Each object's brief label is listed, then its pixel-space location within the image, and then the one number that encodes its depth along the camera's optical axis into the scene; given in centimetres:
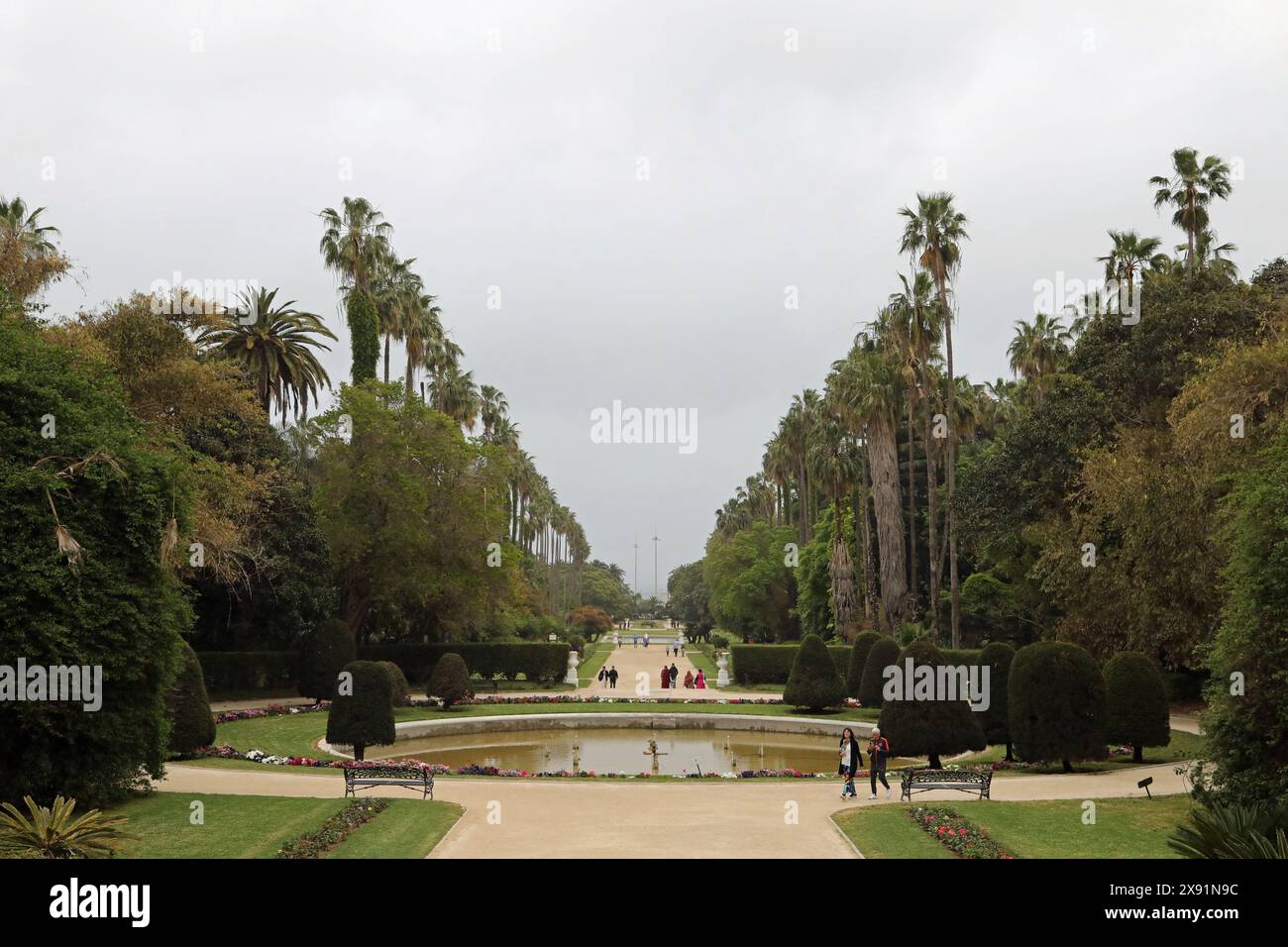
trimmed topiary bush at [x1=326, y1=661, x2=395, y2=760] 2569
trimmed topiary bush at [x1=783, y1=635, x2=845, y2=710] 3528
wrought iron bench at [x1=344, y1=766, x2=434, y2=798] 1873
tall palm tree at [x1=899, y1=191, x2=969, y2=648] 3938
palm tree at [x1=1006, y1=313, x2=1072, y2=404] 5441
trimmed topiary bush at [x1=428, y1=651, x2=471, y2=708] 3600
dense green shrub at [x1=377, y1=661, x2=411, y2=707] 3344
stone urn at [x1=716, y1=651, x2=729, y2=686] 5200
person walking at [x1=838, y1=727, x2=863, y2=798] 1897
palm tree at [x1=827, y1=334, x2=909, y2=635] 4847
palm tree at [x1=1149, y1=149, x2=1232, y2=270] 3912
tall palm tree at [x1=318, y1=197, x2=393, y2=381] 4912
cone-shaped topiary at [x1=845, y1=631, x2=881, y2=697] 3566
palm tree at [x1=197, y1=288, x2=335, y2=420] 4809
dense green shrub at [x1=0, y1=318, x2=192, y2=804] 1543
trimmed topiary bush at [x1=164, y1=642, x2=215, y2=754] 2362
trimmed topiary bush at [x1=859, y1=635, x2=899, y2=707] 3228
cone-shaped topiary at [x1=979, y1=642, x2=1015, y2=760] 2619
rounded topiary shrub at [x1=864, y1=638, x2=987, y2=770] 2300
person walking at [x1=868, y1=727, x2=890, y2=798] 1920
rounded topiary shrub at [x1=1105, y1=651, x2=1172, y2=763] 2341
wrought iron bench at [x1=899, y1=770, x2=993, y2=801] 1834
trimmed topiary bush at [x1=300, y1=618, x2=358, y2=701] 3838
